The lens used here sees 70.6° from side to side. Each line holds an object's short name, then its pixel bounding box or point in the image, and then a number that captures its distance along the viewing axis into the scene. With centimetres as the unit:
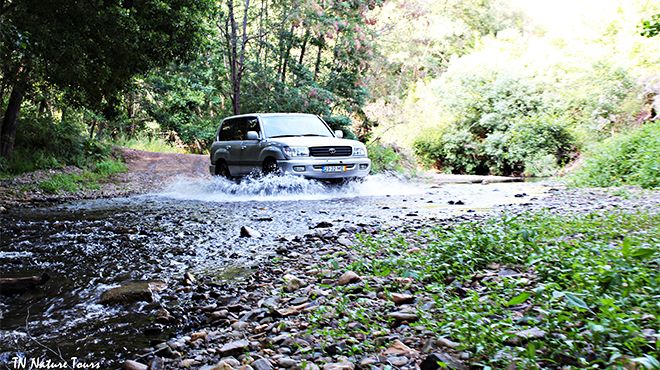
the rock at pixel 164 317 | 296
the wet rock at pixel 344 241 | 472
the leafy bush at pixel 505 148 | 1895
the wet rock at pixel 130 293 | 331
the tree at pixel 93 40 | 860
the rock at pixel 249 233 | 564
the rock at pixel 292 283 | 342
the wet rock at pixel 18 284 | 346
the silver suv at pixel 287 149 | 995
